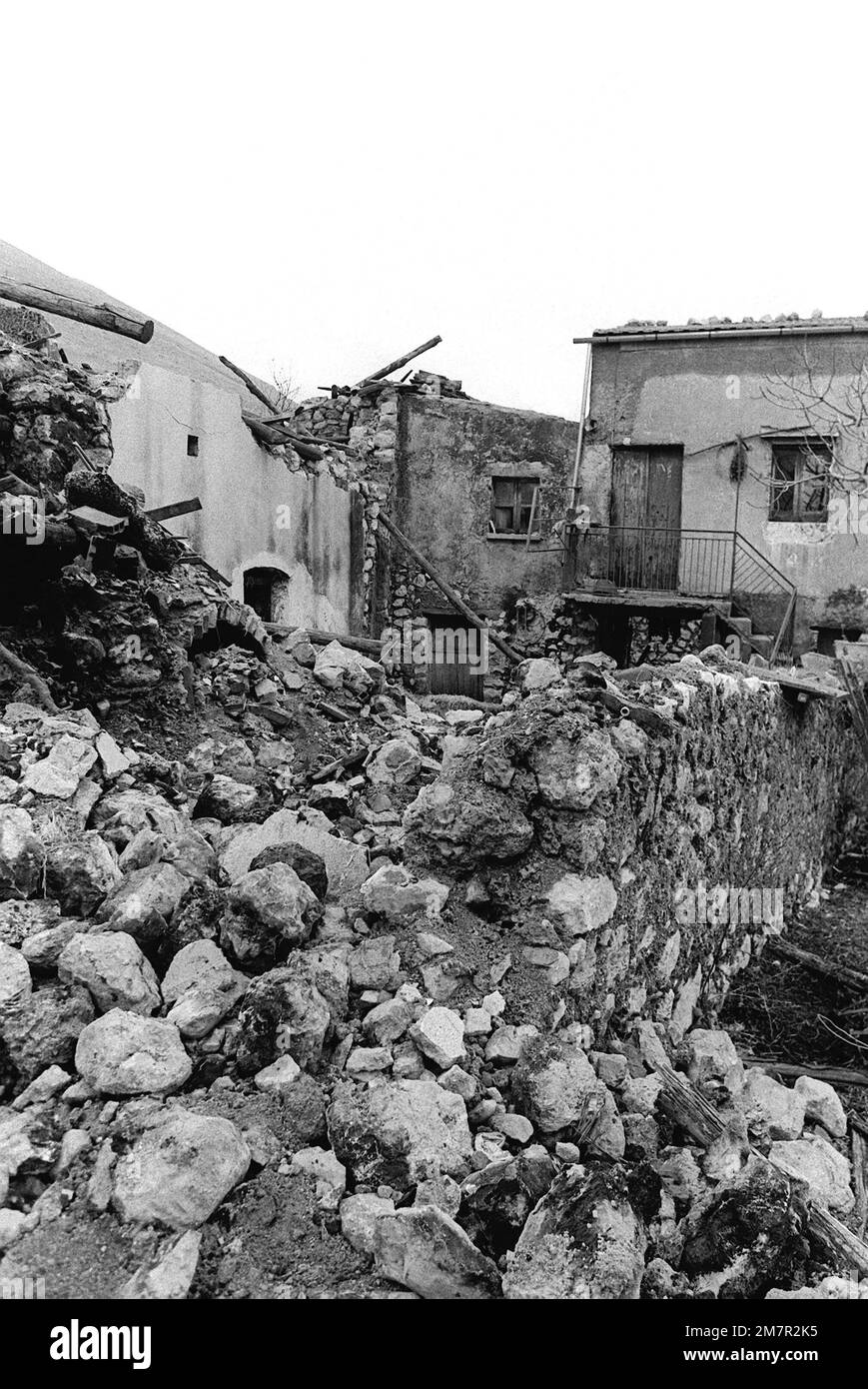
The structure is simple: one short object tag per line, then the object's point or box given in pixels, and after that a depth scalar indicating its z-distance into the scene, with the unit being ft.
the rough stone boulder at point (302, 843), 11.83
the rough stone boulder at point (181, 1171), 6.89
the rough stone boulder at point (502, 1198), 7.21
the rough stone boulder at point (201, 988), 8.54
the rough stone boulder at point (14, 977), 8.52
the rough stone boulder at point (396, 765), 16.79
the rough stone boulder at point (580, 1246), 6.76
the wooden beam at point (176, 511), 29.86
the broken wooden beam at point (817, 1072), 15.51
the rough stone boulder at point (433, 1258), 6.74
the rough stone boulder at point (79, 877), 10.30
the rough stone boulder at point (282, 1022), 8.39
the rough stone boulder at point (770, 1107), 11.62
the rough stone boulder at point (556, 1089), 8.43
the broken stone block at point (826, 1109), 12.81
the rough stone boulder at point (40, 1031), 8.07
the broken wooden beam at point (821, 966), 19.34
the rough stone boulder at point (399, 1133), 7.64
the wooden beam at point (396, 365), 57.57
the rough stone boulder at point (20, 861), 10.27
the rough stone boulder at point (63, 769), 12.43
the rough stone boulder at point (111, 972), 8.66
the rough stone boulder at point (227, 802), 14.64
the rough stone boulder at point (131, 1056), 7.83
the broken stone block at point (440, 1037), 8.63
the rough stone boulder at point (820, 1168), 10.38
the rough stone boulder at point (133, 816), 11.96
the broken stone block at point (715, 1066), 11.82
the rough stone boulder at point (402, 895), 10.39
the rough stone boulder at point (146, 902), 9.50
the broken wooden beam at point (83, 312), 26.84
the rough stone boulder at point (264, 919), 9.54
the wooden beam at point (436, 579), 49.78
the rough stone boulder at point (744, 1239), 7.63
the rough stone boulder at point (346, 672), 23.75
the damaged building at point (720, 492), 51.08
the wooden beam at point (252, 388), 46.26
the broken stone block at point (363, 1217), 7.06
